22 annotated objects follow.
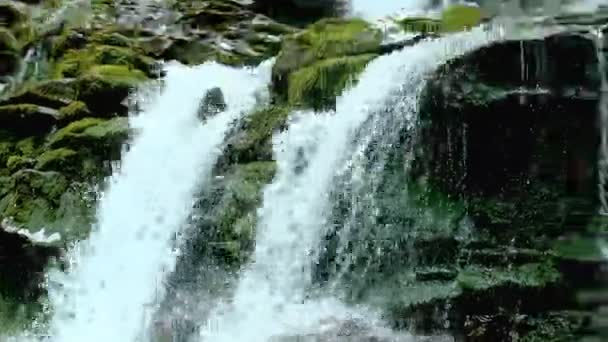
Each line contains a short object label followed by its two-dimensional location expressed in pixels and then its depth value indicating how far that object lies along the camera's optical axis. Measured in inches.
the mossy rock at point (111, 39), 380.2
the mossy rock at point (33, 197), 298.0
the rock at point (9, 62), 398.6
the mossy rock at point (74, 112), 323.0
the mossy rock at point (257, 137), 273.3
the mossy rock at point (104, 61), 360.5
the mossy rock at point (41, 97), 335.0
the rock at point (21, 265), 296.7
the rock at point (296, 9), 451.8
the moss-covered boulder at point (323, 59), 275.0
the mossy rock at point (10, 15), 425.4
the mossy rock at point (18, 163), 316.5
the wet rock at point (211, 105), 313.3
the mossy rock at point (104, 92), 331.3
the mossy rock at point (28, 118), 327.6
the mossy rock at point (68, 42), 387.9
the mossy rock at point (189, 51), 378.0
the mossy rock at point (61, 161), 307.1
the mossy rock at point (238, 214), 253.6
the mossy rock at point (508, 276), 199.4
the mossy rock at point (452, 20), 186.6
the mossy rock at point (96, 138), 307.3
